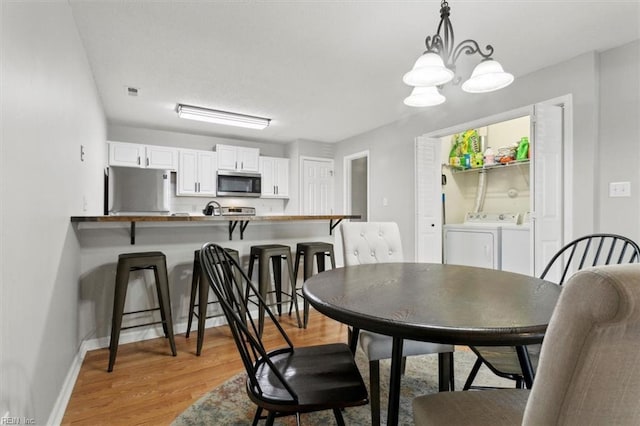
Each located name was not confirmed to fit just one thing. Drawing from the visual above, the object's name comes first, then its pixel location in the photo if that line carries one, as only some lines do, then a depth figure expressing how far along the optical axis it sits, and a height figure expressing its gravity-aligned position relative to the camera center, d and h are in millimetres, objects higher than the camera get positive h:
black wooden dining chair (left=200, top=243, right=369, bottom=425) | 998 -585
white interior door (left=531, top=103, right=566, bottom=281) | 2809 +250
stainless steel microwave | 5316 +477
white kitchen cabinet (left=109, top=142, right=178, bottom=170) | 4527 +832
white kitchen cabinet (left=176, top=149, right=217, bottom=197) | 5027 +629
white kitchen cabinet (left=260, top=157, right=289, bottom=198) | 5766 +653
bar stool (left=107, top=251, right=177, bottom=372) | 2137 -513
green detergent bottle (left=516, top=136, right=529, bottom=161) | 3930 +772
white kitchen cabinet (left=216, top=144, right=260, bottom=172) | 5350 +925
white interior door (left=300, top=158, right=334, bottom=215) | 5895 +482
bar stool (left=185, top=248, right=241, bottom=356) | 2388 -651
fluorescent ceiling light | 4074 +1279
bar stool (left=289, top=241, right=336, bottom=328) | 3035 -414
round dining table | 838 -297
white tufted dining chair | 2141 -215
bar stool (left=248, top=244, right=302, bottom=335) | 2725 -468
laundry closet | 3852 +223
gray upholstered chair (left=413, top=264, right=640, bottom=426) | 405 -193
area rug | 1608 -1036
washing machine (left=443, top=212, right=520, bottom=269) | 3873 -349
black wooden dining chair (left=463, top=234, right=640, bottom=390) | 1356 -635
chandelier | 1547 +702
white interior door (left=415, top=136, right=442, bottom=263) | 4004 +132
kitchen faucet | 3804 +28
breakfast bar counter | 2104 -49
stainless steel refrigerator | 3383 +237
